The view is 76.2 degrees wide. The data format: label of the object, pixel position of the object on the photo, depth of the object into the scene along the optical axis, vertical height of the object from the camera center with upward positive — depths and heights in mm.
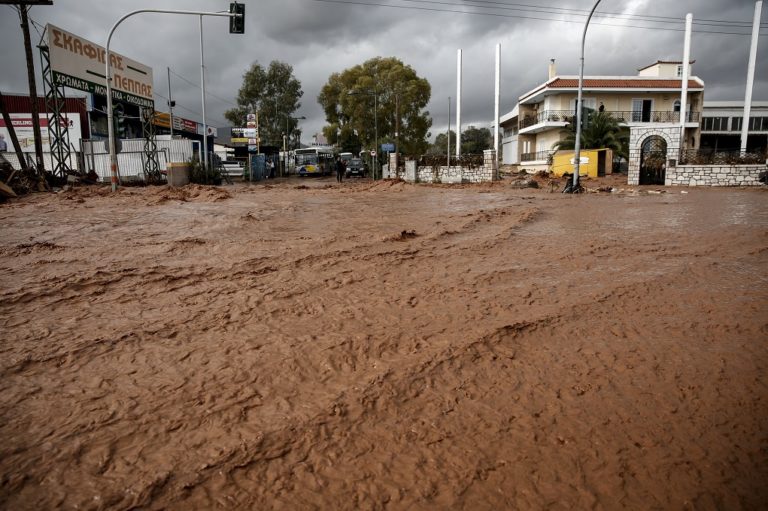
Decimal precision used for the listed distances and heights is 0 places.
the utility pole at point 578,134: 19706 +1997
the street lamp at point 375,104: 44125 +7419
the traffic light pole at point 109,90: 17125 +3477
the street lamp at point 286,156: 48703 +2803
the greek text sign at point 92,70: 20859 +5455
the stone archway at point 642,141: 23844 +2014
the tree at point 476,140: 70188 +7285
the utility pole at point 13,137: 19822 +1987
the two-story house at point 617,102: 42750 +7193
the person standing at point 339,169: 34875 +1002
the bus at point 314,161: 47312 +2240
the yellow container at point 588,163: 31547 +1312
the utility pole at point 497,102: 38000 +6415
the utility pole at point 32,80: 19891 +4418
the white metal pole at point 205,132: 27308 +3231
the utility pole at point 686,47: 33406 +9153
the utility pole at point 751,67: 30406 +7350
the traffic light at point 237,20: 17016 +5696
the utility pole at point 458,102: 38875 +6390
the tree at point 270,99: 56812 +9958
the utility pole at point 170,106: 38250 +6149
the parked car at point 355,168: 43281 +1362
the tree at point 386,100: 46156 +7901
